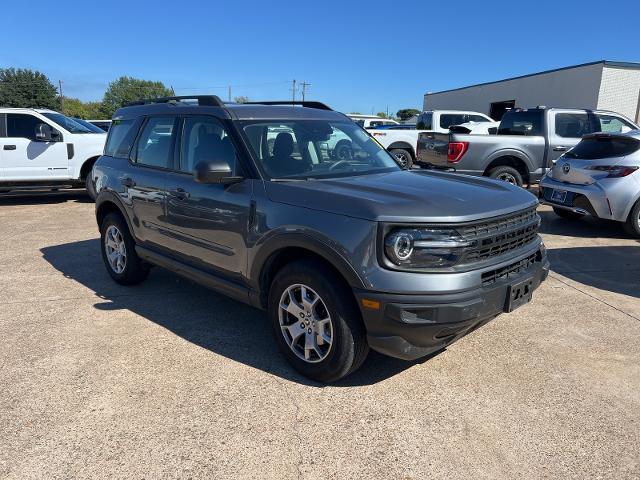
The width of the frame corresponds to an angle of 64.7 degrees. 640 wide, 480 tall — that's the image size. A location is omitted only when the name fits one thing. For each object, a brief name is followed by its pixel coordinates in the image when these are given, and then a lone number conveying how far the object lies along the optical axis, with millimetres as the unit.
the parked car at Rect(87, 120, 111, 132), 20797
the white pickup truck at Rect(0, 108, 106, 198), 10375
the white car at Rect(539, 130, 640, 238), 7254
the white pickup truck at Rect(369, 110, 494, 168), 13711
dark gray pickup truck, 9750
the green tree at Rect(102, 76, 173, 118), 108688
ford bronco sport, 2887
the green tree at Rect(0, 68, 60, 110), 63938
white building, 21328
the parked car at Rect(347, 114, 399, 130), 21734
